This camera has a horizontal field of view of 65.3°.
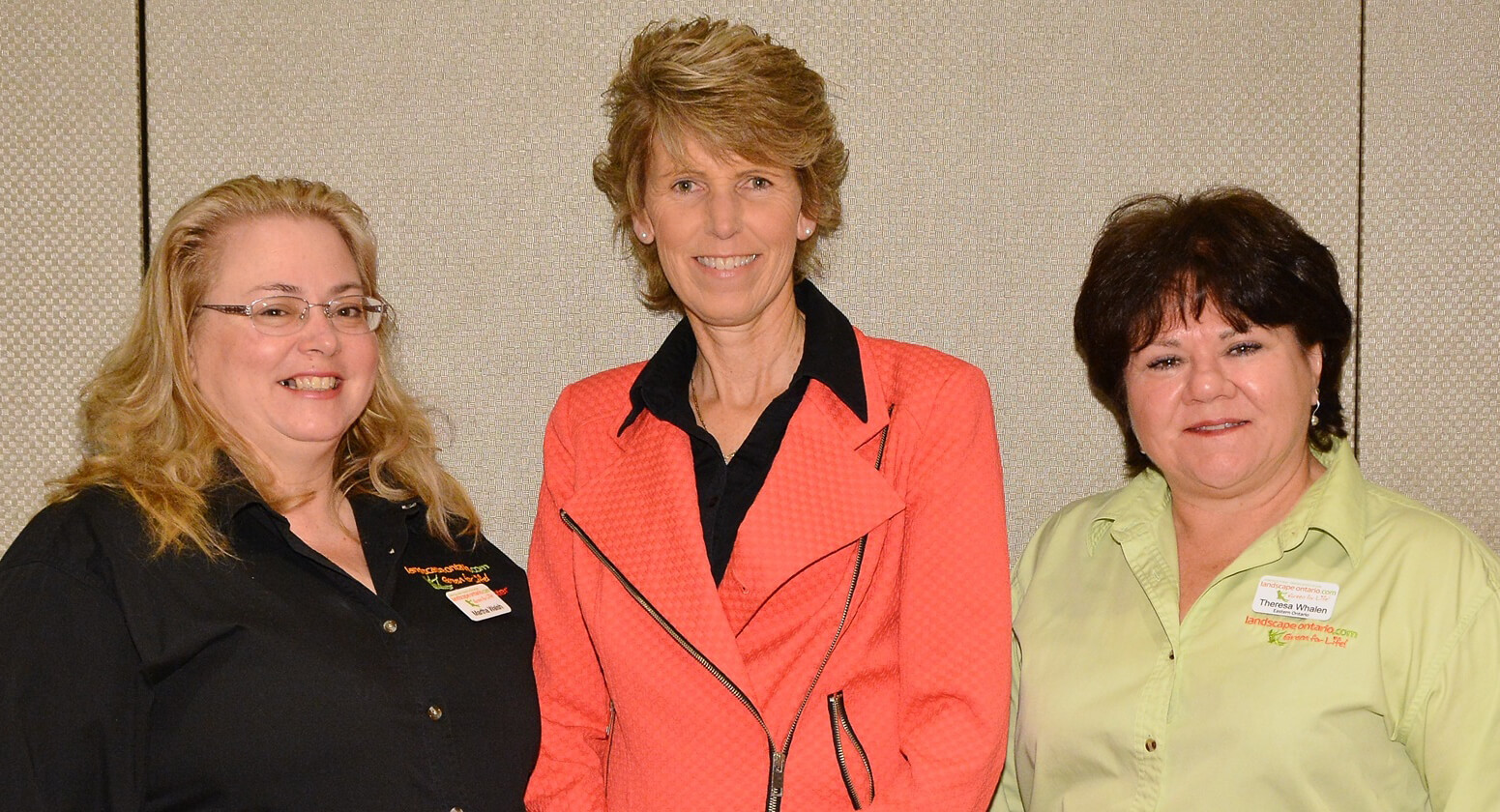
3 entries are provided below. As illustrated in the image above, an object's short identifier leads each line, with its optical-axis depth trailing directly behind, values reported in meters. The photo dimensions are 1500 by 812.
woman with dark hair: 1.94
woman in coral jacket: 1.94
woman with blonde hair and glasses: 1.80
